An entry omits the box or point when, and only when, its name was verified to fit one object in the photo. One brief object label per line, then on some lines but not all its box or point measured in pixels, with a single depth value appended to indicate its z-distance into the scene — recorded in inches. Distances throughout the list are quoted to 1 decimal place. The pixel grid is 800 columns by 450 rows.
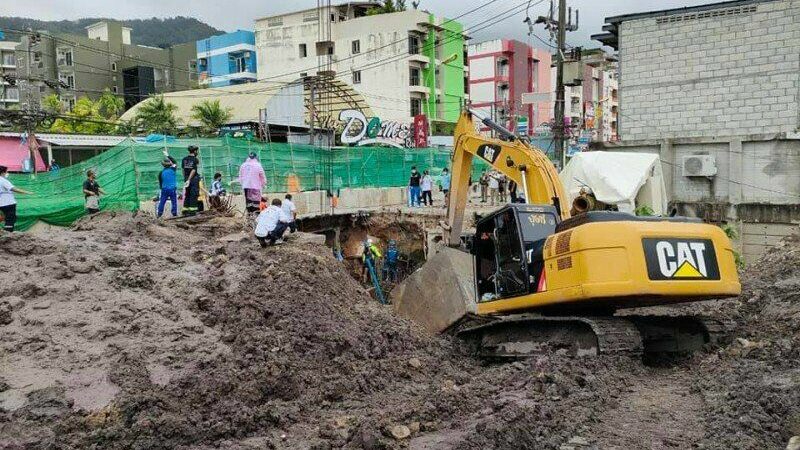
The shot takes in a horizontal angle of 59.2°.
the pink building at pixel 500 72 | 2541.8
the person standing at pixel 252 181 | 589.6
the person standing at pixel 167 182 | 559.2
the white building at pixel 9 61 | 2960.1
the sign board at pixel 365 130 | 1481.3
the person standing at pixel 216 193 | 613.9
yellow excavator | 314.7
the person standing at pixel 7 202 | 466.0
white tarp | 701.3
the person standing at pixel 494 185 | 1025.8
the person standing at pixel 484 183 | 1063.6
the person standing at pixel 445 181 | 1101.2
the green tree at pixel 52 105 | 1652.1
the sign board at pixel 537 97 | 781.9
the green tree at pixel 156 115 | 1569.1
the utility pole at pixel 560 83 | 874.1
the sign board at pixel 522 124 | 1914.7
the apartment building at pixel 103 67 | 2396.7
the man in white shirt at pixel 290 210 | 542.8
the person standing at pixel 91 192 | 567.5
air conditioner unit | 718.5
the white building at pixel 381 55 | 2081.7
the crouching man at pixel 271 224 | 465.1
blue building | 2470.5
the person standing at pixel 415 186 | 1020.5
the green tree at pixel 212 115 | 1557.7
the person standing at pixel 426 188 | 1029.8
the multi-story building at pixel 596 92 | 2817.4
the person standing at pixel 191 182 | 565.6
